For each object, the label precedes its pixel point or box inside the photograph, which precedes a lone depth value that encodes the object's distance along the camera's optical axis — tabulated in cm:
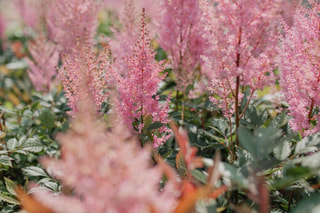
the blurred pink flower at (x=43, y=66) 261
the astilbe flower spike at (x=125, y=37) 193
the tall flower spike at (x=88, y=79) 129
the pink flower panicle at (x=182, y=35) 187
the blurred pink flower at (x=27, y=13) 473
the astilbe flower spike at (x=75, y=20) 212
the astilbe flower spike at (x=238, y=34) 103
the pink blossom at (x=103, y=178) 61
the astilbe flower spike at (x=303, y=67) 109
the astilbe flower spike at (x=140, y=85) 122
